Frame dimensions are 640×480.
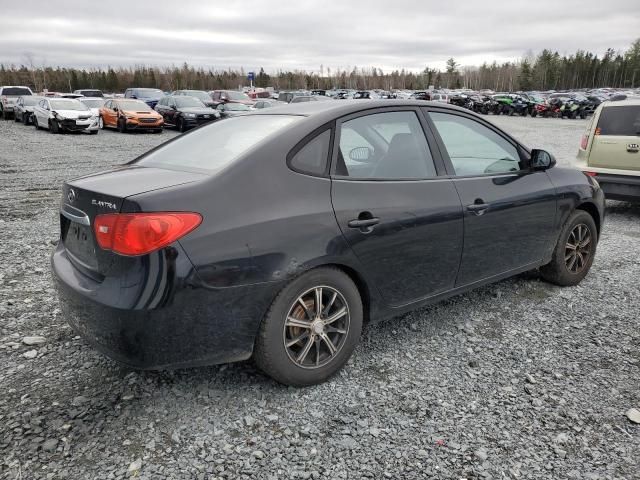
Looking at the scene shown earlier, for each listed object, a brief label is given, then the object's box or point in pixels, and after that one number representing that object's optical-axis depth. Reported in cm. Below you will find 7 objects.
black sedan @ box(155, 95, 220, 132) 2191
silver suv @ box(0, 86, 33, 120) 2855
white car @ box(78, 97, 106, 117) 2612
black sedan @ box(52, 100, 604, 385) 238
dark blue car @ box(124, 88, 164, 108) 2951
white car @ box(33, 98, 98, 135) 2058
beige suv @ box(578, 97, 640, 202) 680
